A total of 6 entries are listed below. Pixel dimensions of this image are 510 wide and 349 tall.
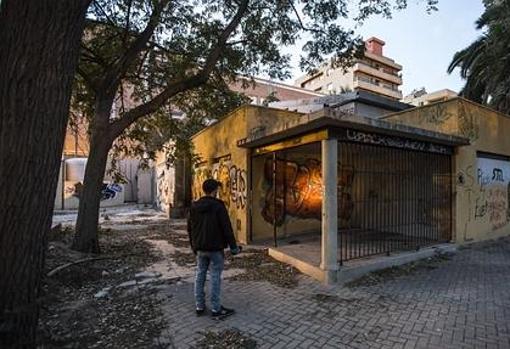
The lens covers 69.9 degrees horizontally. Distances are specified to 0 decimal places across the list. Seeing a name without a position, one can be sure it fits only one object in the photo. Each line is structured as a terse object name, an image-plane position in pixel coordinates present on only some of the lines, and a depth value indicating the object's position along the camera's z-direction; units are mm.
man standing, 4617
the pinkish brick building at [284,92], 38188
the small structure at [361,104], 13820
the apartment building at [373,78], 53844
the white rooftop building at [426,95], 43056
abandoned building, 9000
